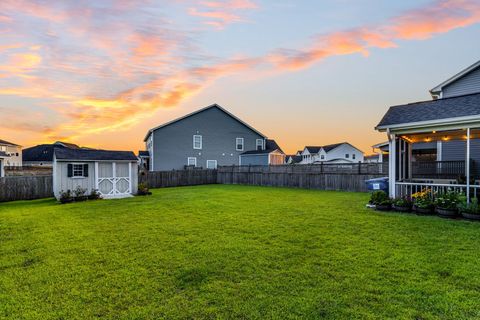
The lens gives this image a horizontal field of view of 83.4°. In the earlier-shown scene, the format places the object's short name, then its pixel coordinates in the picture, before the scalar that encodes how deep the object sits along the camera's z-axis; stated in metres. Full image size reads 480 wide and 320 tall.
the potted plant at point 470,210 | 7.30
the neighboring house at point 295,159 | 65.14
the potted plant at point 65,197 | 13.45
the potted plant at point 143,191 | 16.47
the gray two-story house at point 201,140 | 27.23
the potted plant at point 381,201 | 9.18
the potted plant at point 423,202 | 8.29
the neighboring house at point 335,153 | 55.34
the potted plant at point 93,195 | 14.67
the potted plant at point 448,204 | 7.79
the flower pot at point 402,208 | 8.77
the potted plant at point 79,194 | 14.12
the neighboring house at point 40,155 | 56.84
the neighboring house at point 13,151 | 44.28
